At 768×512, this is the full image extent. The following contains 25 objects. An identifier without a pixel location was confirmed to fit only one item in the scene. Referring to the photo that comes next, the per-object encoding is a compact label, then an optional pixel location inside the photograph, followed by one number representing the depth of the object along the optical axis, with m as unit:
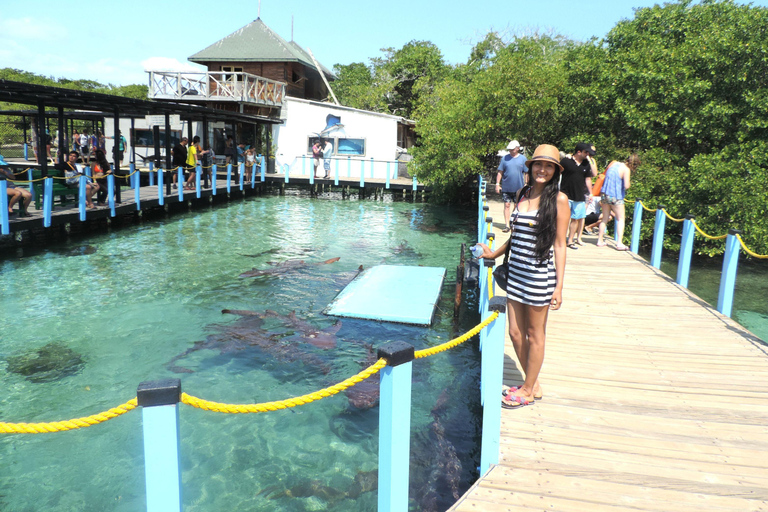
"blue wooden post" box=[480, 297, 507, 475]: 3.65
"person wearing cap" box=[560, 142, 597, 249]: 9.24
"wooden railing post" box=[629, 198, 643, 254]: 10.80
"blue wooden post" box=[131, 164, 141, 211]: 16.22
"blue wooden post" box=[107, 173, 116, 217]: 14.87
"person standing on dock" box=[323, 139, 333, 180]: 27.37
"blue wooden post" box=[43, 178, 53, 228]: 12.34
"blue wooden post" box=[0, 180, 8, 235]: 10.86
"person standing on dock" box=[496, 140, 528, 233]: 10.74
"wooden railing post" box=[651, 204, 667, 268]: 9.77
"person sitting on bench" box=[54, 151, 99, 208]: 14.60
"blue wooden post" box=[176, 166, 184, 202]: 18.58
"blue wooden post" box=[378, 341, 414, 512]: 2.77
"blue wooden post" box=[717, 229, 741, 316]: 7.05
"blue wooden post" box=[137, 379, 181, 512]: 2.24
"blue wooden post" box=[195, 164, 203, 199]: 19.50
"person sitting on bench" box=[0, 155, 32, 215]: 11.94
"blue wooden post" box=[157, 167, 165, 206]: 17.20
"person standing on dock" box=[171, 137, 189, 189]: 19.62
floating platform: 8.73
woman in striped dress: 3.92
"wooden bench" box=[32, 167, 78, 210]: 13.64
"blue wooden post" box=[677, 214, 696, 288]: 8.55
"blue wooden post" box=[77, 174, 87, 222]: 13.50
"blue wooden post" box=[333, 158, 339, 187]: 25.82
